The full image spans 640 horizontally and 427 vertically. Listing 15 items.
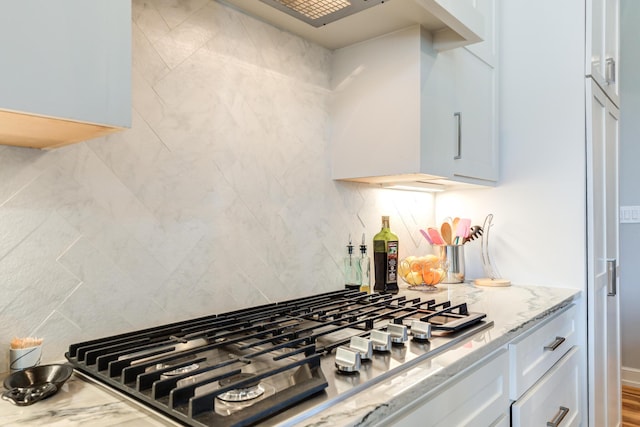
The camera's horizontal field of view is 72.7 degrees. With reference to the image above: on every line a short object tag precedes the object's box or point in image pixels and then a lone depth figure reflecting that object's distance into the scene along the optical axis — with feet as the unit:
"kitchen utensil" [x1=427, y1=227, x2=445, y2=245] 6.71
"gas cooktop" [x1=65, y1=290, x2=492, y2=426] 2.15
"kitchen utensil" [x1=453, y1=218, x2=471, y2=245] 6.68
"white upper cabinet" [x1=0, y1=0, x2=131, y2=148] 2.00
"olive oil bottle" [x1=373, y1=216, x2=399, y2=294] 5.76
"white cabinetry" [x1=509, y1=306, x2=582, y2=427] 3.98
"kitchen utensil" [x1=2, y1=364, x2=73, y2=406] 2.34
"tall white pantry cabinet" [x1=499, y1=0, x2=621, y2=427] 6.09
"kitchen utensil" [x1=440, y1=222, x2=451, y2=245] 6.70
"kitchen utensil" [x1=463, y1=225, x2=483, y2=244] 6.75
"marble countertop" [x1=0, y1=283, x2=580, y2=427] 2.13
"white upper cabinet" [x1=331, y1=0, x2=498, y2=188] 4.99
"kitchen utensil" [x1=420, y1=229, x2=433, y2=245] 6.71
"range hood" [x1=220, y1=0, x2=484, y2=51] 4.12
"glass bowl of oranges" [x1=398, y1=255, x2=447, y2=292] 5.87
